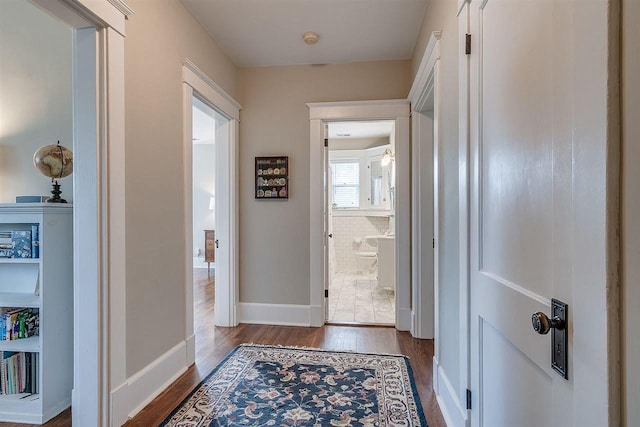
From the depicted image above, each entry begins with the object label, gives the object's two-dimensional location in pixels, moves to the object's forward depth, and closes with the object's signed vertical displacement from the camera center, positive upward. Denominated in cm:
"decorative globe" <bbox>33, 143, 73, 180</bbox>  186 +31
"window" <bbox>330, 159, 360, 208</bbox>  621 +58
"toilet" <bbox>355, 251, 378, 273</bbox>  583 -98
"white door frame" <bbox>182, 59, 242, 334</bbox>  314 -7
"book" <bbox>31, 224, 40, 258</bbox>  176 -16
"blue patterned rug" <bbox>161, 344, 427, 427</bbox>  171 -114
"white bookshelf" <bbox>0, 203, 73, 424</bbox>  173 -49
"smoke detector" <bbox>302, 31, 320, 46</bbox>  263 +150
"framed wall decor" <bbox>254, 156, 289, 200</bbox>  319 +36
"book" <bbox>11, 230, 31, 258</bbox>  176 -17
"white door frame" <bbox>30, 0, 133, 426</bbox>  157 -3
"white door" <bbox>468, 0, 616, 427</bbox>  54 +1
